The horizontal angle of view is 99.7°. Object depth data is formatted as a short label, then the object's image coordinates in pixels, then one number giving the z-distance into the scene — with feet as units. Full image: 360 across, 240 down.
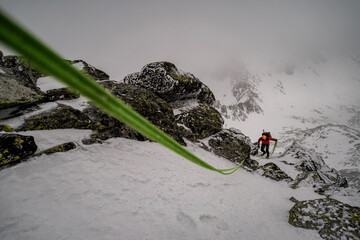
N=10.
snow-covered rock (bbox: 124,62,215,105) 37.37
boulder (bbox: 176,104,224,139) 36.50
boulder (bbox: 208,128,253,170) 35.35
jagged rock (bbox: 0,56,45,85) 23.22
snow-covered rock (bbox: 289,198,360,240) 14.01
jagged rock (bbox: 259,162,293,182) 35.55
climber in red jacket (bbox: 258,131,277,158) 44.80
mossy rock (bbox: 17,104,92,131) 18.25
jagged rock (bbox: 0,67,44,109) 17.97
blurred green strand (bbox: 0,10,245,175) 2.05
